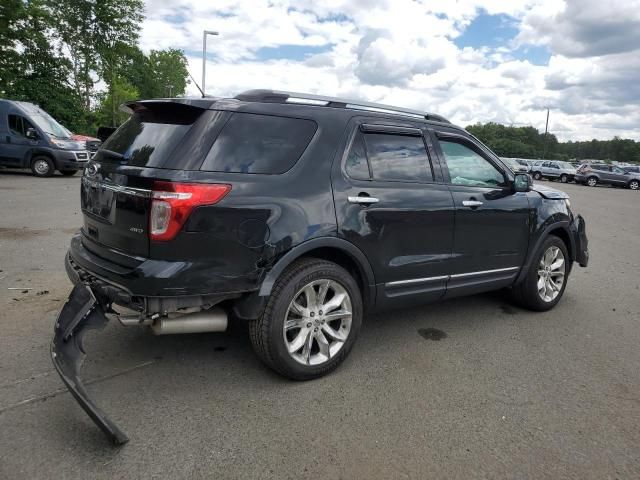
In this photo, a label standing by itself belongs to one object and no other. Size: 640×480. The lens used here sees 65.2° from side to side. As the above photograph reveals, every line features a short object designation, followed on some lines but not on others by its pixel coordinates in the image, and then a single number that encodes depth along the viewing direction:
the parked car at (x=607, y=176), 32.91
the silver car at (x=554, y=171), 37.75
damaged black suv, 2.89
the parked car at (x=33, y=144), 15.51
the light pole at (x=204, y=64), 27.73
